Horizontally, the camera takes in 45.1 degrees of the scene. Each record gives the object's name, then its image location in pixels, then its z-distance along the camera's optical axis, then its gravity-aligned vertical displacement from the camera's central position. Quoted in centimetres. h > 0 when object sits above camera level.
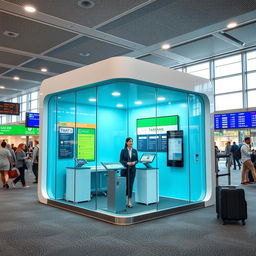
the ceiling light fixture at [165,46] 1051 +342
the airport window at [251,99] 1189 +179
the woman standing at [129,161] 617 -32
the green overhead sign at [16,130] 2083 +106
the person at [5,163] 924 -52
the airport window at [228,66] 1233 +324
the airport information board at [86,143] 699 +6
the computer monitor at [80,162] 673 -36
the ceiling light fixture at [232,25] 866 +343
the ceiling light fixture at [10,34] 927 +341
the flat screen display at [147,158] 633 -26
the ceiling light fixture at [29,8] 747 +337
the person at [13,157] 988 -36
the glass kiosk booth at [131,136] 638 +15
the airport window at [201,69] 1320 +331
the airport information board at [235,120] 1129 +95
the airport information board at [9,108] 1580 +194
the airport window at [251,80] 1191 +251
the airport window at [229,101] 1228 +179
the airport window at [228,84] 1233 +249
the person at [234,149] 1388 -17
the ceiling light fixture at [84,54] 1139 +341
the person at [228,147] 1389 -8
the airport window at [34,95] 2161 +352
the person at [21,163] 965 -55
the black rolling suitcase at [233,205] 503 -98
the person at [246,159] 939 -42
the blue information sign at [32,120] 1482 +126
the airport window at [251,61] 1192 +328
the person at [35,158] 1001 -40
